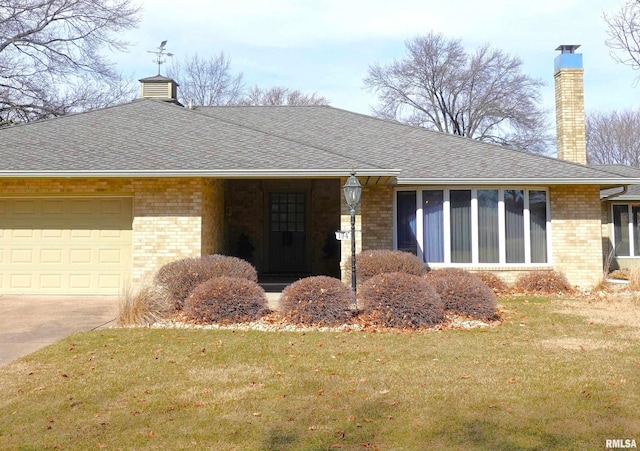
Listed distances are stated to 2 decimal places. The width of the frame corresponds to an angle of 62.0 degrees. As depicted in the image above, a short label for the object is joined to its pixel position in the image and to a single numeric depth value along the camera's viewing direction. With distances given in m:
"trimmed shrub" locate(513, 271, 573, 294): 12.37
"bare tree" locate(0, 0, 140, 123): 24.28
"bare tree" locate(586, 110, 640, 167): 43.59
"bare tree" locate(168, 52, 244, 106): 39.81
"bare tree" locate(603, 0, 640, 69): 13.46
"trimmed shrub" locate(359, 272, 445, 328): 8.23
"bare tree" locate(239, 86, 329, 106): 41.28
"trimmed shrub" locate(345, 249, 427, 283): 10.93
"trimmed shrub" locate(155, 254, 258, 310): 9.59
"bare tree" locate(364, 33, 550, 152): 37.06
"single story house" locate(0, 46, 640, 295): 11.36
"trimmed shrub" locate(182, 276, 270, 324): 8.57
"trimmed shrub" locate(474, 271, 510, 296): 12.41
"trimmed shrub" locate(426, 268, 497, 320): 8.90
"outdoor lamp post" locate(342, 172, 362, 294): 9.41
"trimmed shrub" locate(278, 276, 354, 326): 8.44
